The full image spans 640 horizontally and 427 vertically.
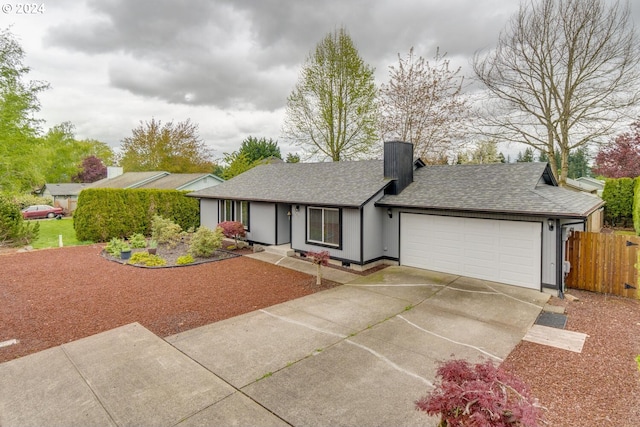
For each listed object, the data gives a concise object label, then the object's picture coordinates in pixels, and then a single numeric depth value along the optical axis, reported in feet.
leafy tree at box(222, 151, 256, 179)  79.61
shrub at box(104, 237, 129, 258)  41.67
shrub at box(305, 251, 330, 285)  30.71
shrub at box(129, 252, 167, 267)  37.40
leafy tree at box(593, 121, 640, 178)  75.85
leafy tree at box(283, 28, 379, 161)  72.13
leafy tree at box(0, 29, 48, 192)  59.06
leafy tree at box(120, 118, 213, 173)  115.75
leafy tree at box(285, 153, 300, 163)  113.13
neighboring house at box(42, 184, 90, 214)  128.57
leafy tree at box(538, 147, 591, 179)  207.53
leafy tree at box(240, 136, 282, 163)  113.09
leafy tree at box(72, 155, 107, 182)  166.40
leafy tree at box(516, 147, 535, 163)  173.83
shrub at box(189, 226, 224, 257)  41.45
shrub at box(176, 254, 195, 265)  38.11
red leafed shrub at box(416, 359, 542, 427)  7.73
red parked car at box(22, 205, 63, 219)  88.17
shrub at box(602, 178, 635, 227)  60.80
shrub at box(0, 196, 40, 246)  47.91
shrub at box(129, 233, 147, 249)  46.03
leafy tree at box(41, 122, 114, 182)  139.23
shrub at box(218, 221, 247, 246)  45.88
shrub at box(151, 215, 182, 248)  47.85
